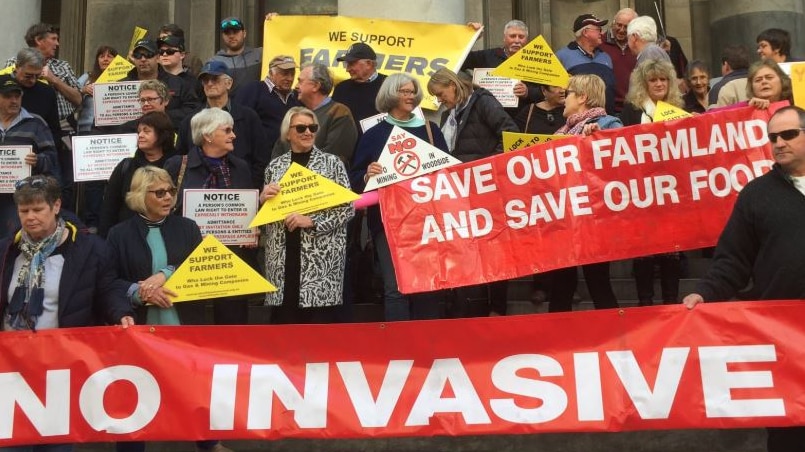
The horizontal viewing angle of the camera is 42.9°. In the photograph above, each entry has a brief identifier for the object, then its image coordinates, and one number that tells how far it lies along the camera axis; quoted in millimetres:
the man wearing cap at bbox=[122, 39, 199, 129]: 9852
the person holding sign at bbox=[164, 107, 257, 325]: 7727
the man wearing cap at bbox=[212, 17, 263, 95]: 10750
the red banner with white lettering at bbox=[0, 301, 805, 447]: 5891
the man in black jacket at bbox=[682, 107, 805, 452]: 5801
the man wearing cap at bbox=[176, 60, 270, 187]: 8688
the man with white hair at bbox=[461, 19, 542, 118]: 10219
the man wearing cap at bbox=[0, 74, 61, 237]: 8742
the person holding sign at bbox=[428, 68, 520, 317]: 8531
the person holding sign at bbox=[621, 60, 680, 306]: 8125
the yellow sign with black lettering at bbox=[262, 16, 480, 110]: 10891
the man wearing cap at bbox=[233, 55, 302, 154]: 9578
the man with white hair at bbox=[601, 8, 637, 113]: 10713
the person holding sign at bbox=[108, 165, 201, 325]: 6785
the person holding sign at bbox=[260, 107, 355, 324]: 7328
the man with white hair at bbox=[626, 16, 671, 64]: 10227
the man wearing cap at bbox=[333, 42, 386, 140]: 9375
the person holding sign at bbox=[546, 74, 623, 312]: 7773
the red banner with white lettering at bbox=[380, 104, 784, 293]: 7535
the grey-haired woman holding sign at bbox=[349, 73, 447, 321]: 7867
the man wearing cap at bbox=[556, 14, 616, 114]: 10344
